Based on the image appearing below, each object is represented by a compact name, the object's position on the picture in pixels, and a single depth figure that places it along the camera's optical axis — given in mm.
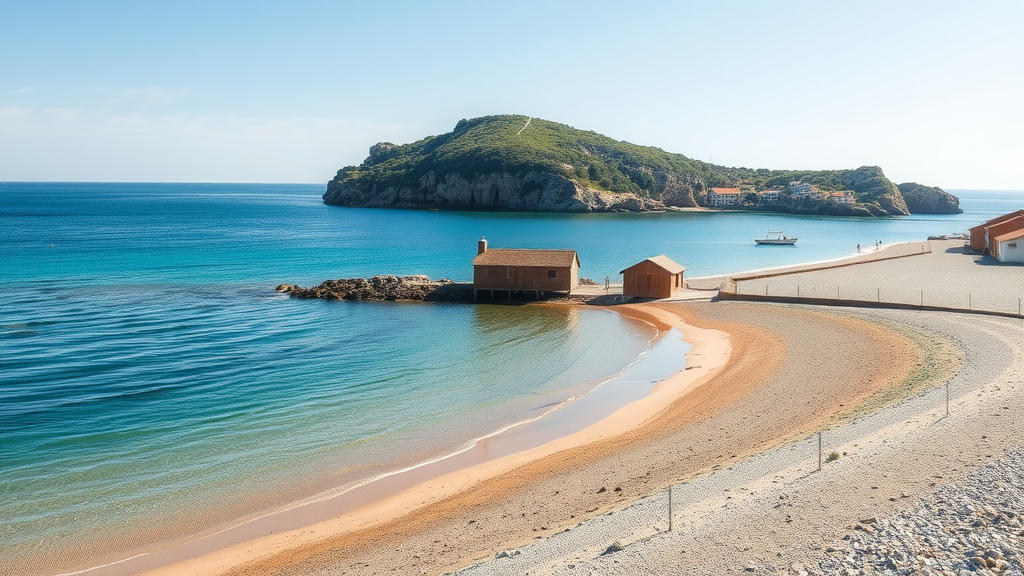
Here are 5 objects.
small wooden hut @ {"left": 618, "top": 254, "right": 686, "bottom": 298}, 46750
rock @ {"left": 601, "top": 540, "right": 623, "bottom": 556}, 11492
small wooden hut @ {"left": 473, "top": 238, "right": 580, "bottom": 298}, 48469
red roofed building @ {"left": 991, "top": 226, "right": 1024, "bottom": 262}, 56397
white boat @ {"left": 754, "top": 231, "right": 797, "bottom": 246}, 91625
